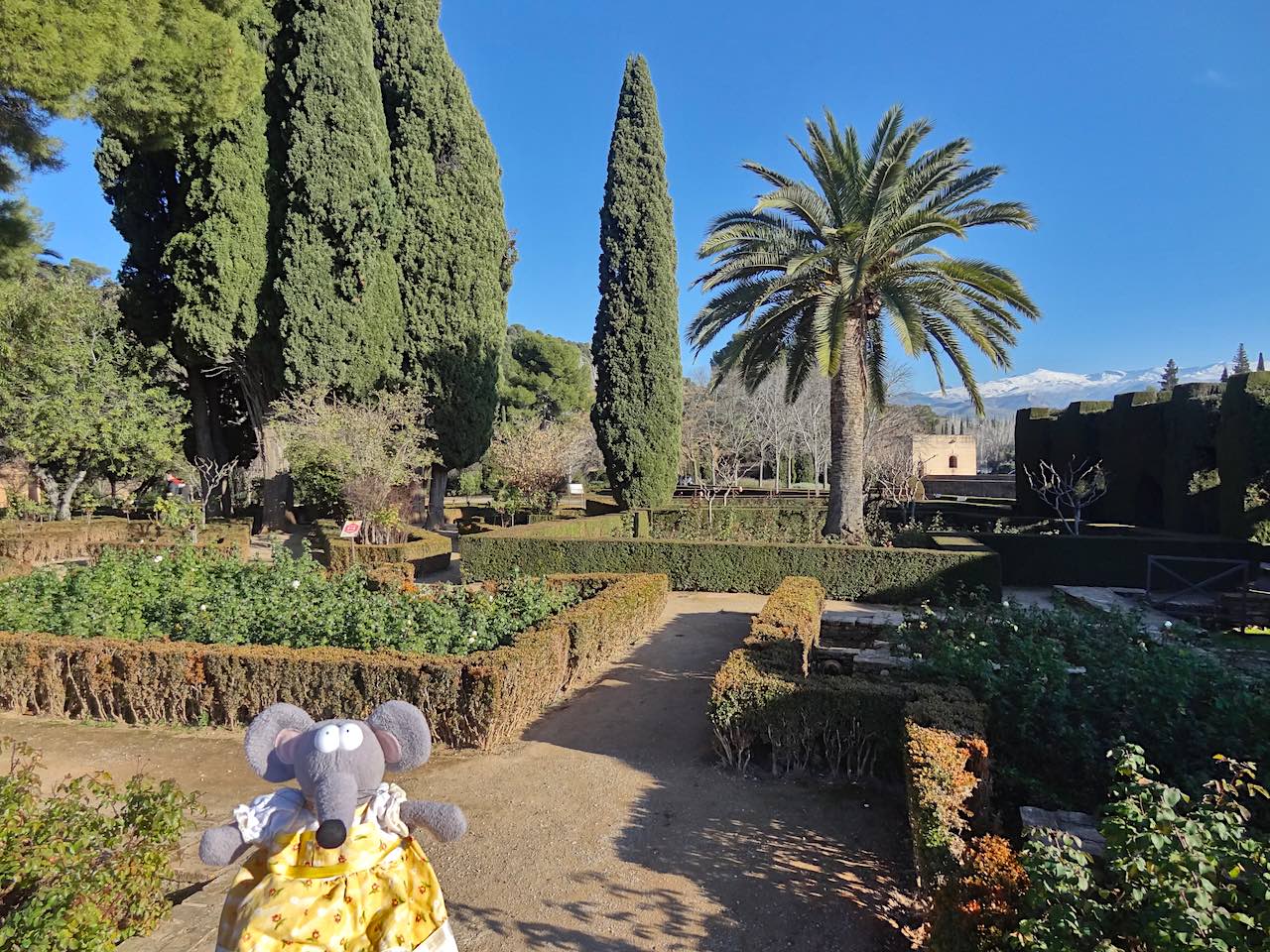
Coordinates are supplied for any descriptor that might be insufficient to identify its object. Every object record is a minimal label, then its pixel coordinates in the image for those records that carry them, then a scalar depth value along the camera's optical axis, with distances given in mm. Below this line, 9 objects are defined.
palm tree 12172
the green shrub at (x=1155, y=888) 1880
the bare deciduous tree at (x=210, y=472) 19906
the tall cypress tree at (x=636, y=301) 19469
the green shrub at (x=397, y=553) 13089
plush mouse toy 2105
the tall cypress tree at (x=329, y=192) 18250
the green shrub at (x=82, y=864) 2289
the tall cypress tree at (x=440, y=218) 20094
